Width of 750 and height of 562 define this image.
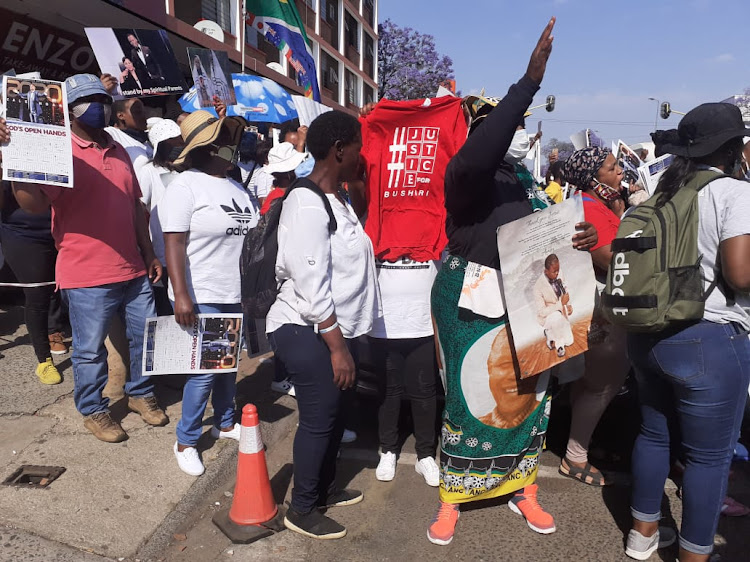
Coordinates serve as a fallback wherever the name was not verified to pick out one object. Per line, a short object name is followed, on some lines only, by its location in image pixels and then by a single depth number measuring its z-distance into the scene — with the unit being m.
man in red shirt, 3.10
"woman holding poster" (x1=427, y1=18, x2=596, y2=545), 2.46
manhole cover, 2.90
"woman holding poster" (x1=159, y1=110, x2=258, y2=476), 2.95
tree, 32.00
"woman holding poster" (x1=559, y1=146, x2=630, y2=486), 3.11
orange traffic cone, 2.75
